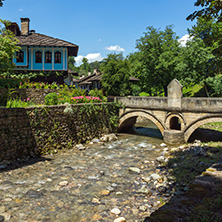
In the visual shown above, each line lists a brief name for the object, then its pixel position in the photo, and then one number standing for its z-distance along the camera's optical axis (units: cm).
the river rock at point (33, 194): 723
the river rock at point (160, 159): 1125
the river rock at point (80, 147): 1363
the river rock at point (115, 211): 623
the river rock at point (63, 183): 828
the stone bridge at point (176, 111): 1408
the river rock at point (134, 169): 982
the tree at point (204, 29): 2605
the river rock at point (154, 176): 869
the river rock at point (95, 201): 696
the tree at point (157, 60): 2861
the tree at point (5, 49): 1460
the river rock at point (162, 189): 749
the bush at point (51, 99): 1449
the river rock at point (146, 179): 859
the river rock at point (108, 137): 1631
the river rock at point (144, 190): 753
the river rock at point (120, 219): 563
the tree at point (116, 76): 2667
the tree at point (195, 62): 2517
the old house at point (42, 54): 2175
